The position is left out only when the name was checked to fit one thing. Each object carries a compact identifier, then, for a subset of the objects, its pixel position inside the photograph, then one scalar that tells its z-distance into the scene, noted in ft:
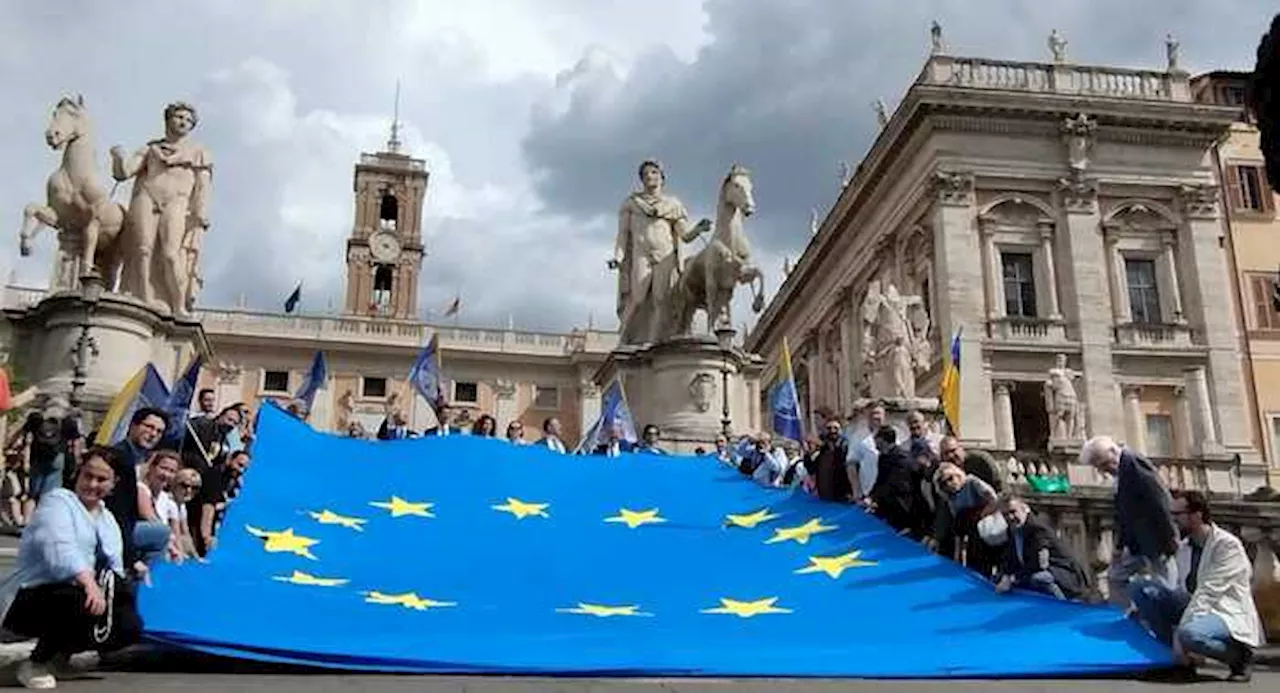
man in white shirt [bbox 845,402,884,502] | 33.55
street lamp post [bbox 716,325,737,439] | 52.04
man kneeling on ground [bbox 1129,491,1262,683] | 18.81
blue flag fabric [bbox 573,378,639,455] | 46.55
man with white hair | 21.68
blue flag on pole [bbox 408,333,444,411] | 51.31
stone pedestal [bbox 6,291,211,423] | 43.21
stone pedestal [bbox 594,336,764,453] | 51.16
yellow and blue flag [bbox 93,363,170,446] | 29.43
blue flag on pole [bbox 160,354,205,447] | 31.45
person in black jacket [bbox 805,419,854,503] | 35.04
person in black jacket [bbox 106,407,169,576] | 18.71
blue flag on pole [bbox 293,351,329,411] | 47.62
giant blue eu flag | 18.06
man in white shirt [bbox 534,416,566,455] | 42.96
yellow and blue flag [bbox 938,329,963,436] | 50.06
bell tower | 233.76
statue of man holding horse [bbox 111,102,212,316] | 46.24
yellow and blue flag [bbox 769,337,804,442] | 47.75
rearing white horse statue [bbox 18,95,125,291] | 44.42
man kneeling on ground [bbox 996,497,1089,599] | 23.67
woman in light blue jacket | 15.38
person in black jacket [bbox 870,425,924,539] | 31.04
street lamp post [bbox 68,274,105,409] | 42.98
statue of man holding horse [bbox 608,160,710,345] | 55.36
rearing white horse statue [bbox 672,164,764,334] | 52.01
